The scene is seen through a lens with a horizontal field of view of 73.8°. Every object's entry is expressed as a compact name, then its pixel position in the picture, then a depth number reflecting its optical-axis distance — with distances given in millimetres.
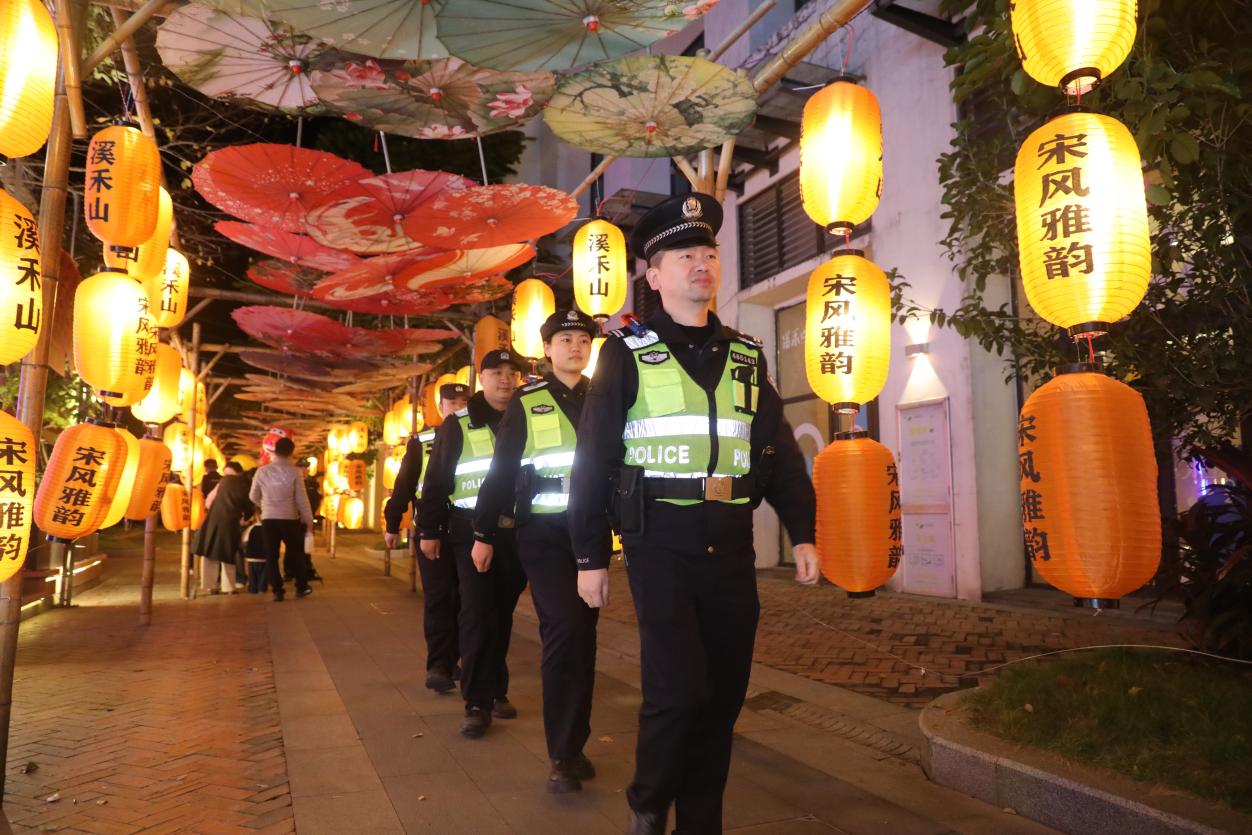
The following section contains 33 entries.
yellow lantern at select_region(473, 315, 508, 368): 12180
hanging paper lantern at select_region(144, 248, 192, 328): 8945
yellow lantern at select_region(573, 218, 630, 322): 9023
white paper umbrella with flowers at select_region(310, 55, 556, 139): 6402
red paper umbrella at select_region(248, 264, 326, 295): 11023
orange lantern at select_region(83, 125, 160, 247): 6031
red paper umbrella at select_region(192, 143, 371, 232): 6965
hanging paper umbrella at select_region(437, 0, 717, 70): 5098
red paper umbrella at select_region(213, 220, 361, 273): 8706
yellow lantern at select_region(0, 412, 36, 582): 4000
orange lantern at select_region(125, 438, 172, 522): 8820
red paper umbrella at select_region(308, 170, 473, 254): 7379
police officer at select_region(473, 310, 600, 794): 4027
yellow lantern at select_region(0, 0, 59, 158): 4164
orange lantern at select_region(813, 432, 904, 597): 4496
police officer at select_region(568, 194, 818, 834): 2799
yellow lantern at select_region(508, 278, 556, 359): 10141
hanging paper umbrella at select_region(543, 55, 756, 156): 5859
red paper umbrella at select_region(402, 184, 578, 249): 7578
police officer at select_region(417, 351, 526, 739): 5062
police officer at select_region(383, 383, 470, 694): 6262
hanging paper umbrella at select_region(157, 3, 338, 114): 5660
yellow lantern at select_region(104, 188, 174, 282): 7344
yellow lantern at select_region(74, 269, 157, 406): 6438
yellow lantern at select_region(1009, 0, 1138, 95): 3809
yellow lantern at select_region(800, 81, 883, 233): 5496
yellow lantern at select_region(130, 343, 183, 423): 10383
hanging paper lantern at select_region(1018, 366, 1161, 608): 3457
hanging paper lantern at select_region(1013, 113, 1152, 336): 3795
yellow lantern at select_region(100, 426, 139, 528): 7812
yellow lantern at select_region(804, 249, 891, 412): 5426
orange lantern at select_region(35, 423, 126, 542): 5965
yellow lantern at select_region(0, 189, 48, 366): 4238
